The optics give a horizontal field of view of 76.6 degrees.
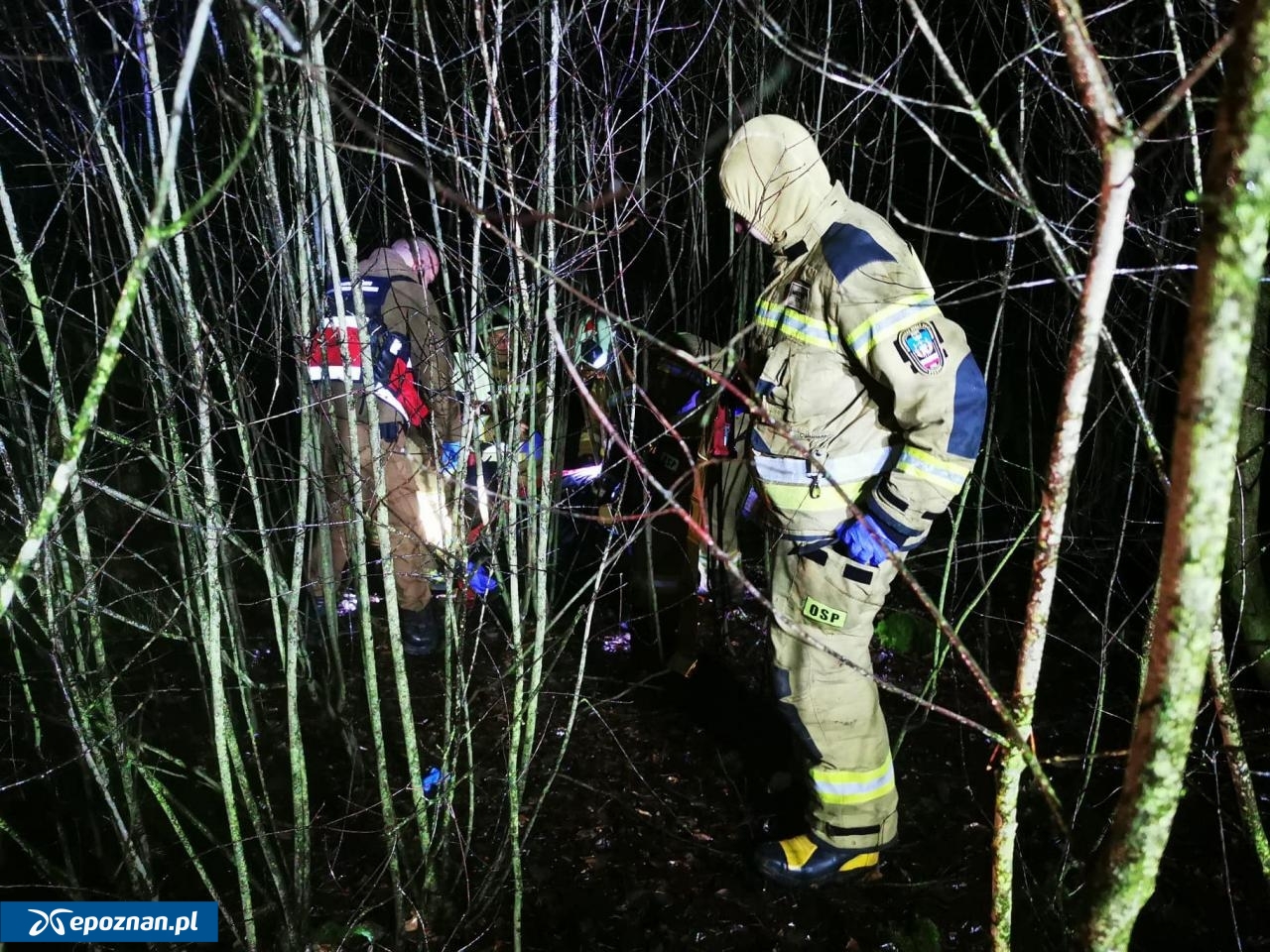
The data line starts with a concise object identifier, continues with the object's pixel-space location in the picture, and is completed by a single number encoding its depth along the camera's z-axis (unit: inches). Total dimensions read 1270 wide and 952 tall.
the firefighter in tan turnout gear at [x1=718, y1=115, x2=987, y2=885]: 95.6
